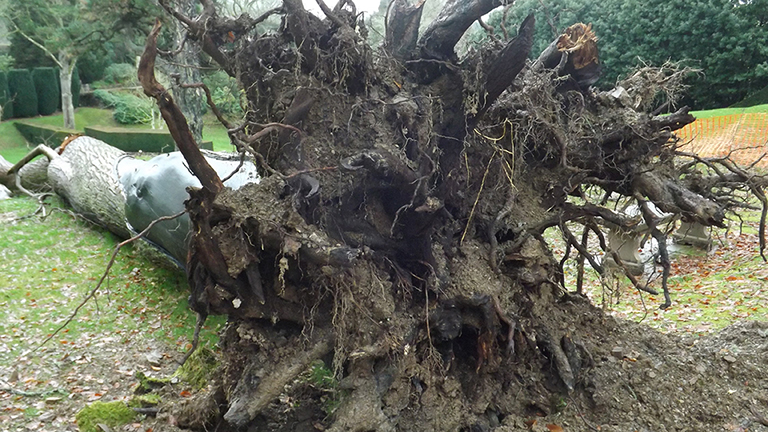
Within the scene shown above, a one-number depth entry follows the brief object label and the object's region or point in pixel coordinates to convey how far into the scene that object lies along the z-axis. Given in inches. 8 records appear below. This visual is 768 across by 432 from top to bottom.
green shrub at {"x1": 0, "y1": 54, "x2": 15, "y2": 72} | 768.8
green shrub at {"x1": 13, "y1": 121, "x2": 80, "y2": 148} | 821.2
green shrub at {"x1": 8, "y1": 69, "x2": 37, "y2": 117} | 911.0
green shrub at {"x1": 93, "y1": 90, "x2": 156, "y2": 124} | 995.3
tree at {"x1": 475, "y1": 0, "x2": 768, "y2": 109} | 625.6
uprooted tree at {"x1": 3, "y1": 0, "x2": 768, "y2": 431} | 138.8
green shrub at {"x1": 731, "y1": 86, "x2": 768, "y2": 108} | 668.7
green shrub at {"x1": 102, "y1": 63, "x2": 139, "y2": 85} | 1039.6
